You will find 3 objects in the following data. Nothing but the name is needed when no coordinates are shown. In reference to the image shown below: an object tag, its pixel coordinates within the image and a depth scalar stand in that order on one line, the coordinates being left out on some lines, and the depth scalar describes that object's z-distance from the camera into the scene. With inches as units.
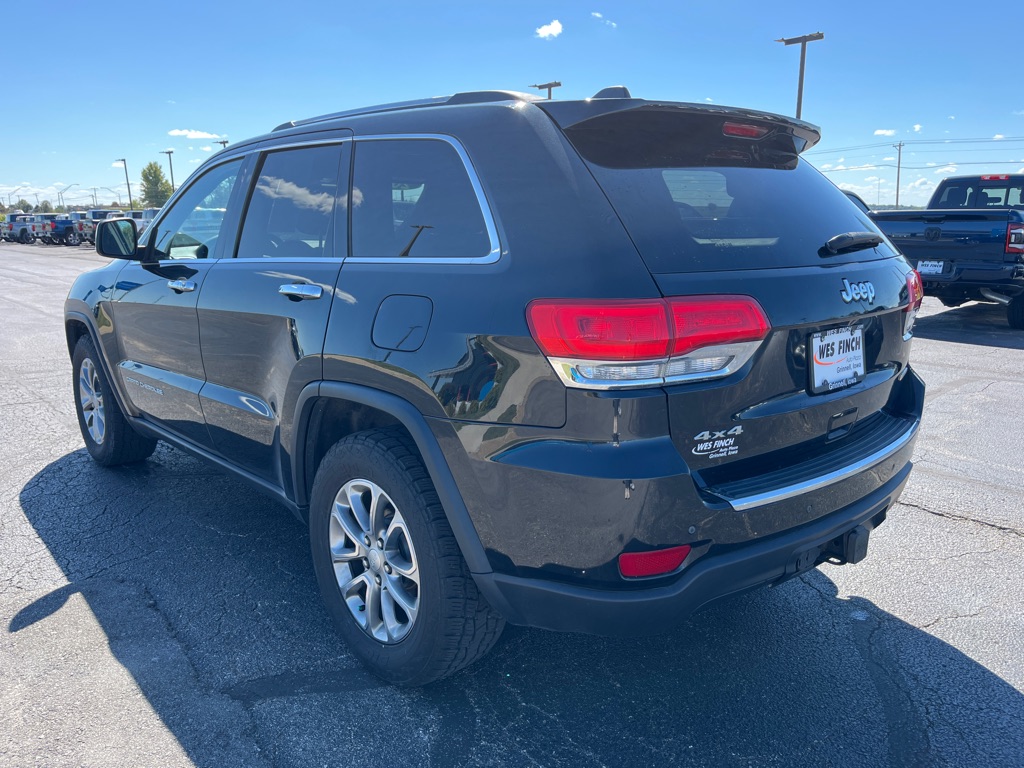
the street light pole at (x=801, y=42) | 1064.2
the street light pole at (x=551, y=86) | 1236.7
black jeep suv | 81.0
